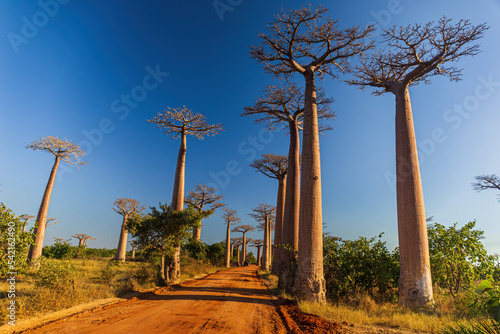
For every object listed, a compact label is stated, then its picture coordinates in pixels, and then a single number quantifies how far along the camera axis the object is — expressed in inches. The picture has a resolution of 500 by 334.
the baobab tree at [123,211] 1151.6
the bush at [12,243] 252.8
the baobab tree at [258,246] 2307.6
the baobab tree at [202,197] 1190.3
